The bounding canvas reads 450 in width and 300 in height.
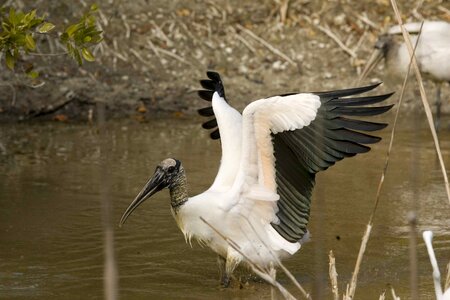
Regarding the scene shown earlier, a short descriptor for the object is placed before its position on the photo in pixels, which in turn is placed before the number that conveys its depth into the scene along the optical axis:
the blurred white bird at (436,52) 19.44
